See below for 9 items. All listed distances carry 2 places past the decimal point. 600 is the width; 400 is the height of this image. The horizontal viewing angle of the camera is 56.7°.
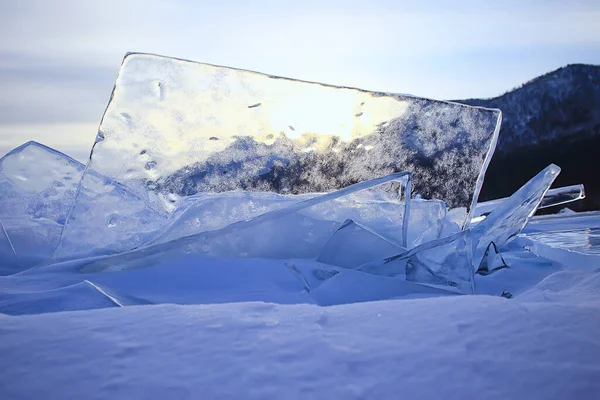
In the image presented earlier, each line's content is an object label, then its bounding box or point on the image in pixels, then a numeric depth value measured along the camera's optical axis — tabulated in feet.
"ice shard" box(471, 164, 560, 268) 6.65
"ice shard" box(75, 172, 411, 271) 5.96
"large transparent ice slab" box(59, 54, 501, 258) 7.00
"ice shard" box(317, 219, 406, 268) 6.28
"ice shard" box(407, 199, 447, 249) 8.13
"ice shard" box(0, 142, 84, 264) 8.43
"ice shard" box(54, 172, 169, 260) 6.89
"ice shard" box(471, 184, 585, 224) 13.26
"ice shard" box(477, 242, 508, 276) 6.71
